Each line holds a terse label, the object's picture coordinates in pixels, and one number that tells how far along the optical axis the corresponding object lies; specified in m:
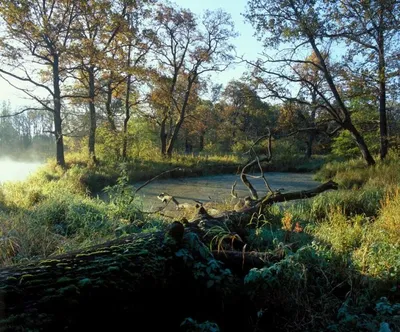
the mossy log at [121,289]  1.73
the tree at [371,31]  8.61
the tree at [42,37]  11.40
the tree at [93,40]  12.75
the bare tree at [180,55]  18.50
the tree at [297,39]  10.10
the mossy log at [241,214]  3.96
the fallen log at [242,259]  3.05
